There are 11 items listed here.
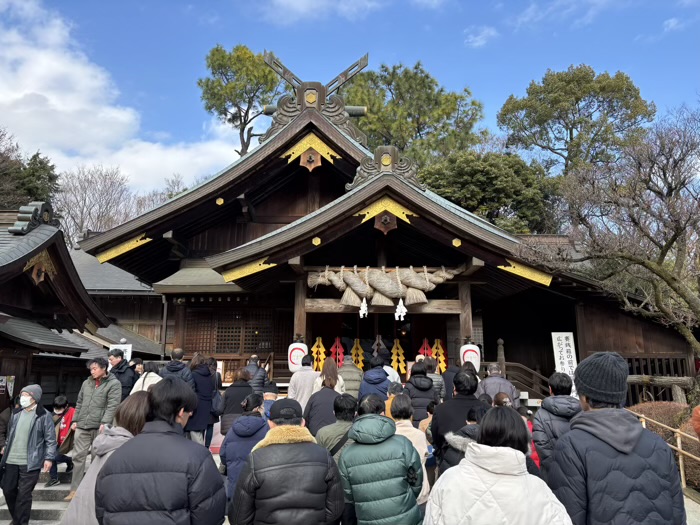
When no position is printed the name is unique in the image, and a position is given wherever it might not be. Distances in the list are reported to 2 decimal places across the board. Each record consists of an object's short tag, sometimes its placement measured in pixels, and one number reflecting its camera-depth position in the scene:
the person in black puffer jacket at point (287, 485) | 2.67
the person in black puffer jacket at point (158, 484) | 2.41
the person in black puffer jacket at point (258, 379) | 7.17
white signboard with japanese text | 12.02
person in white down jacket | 1.99
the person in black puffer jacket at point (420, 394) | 5.34
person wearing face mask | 5.03
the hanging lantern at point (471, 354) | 9.30
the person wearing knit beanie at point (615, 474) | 2.17
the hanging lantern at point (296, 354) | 9.23
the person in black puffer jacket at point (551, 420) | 3.76
